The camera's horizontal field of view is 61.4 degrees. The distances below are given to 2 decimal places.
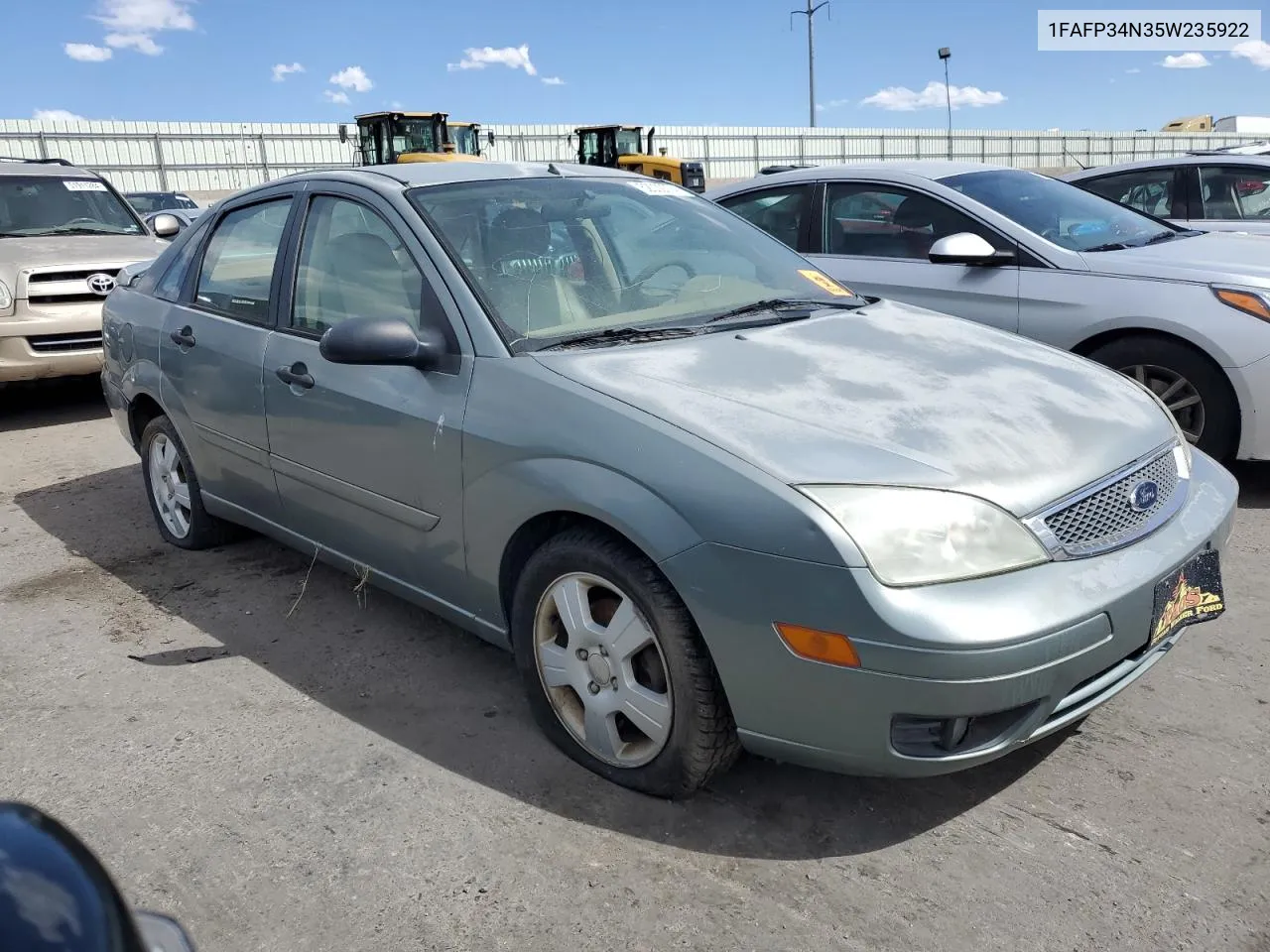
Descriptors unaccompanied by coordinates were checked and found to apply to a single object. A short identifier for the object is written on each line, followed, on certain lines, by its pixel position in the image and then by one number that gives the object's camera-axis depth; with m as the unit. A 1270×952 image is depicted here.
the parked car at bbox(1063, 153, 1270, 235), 7.82
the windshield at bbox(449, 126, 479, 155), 22.91
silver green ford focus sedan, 2.25
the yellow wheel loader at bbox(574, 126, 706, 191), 23.11
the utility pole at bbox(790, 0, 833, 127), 34.94
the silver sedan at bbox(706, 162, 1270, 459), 4.67
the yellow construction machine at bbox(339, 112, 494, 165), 21.44
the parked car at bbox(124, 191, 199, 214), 21.06
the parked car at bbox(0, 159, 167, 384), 7.33
